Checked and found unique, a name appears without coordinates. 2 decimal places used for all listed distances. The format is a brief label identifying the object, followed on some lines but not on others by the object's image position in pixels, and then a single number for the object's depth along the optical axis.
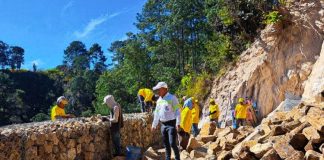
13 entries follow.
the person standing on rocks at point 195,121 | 12.62
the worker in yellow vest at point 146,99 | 14.16
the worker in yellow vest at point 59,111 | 10.02
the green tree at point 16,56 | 68.62
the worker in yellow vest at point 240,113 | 14.40
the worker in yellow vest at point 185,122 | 8.71
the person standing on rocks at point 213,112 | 14.67
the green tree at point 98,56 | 66.31
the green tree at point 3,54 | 65.10
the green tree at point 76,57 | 67.12
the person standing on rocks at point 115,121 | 9.02
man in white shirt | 7.64
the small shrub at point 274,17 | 17.33
